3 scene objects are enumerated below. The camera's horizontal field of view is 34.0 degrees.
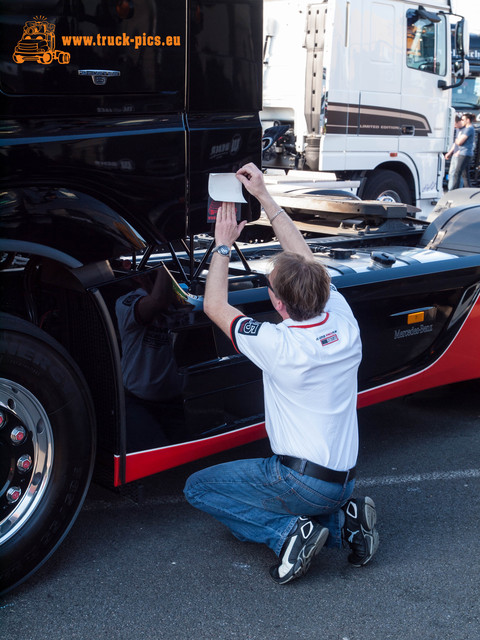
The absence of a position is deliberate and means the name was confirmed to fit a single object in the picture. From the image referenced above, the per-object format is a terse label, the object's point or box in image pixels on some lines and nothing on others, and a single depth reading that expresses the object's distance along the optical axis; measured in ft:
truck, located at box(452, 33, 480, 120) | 57.82
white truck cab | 29.78
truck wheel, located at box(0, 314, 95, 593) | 8.45
